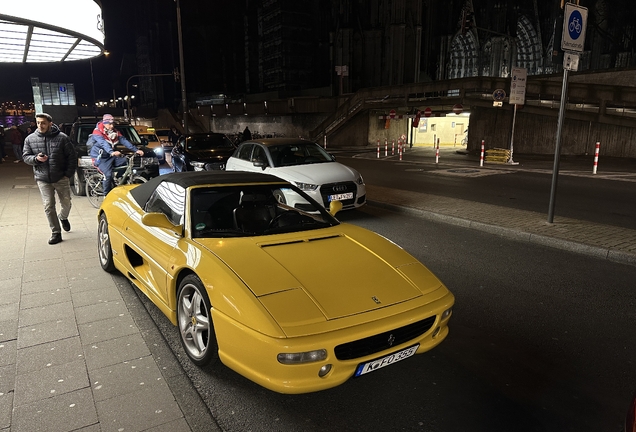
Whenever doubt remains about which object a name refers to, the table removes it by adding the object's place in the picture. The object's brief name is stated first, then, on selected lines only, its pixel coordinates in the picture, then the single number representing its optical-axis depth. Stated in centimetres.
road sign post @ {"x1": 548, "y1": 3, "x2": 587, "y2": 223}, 690
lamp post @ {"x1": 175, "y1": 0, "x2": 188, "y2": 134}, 2146
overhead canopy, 998
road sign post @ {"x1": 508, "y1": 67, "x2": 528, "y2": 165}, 1681
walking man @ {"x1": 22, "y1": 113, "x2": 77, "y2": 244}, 674
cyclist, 941
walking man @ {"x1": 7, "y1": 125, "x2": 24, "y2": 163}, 2300
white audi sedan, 834
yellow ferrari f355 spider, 261
